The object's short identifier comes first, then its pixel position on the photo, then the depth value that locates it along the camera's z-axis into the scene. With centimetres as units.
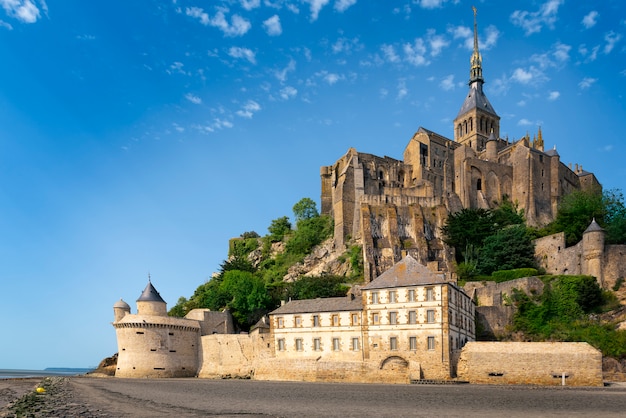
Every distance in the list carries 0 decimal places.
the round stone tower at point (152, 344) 4691
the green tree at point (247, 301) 5297
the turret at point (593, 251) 4447
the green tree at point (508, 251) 5216
